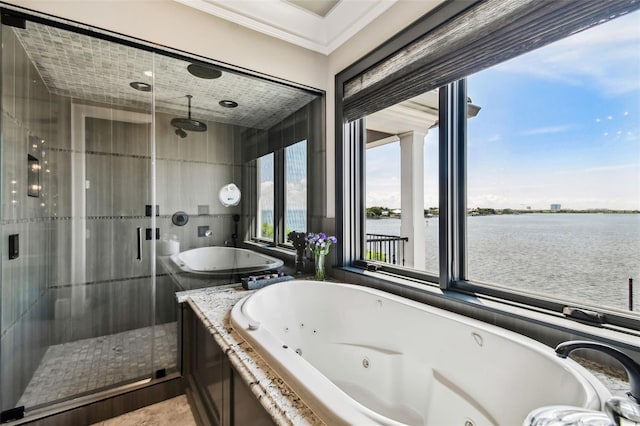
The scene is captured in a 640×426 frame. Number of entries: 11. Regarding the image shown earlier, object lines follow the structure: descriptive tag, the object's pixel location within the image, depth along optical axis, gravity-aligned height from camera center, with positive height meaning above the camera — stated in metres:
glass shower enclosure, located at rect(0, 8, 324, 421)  1.69 +0.11
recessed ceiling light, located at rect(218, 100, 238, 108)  2.41 +0.91
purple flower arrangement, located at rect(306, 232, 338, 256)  2.57 -0.27
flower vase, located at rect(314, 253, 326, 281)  2.56 -0.49
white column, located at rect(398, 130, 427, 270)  3.75 +0.25
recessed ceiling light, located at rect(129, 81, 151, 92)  2.06 +0.91
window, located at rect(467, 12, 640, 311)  1.25 +0.22
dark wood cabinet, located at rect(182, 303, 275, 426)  1.14 -0.85
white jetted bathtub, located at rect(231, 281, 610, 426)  1.03 -0.71
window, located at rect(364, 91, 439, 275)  2.88 +0.36
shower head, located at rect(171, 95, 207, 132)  2.21 +0.68
